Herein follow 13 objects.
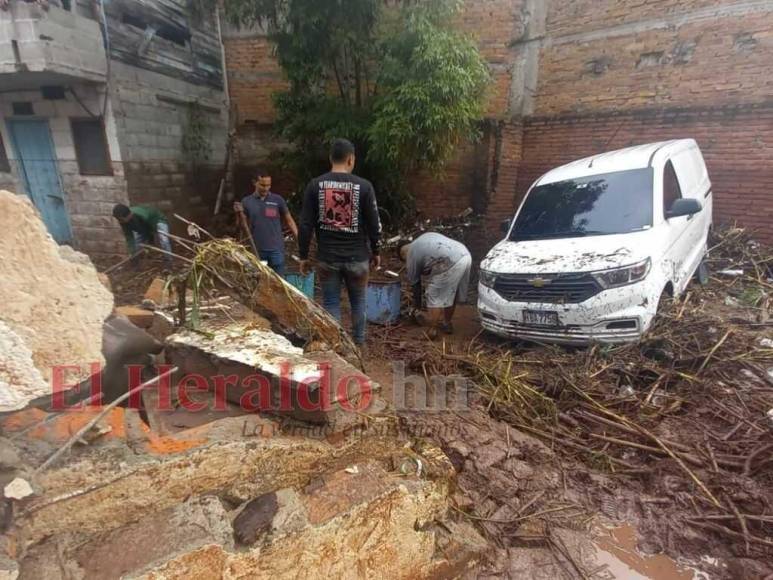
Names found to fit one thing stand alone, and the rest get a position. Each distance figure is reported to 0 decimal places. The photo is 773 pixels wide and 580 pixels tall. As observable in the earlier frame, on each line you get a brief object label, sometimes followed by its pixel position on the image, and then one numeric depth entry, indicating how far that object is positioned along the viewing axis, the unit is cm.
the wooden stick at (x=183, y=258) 242
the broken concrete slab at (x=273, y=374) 205
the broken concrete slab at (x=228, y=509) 146
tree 634
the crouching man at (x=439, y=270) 480
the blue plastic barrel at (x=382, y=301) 514
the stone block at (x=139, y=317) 274
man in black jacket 344
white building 550
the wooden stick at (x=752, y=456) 257
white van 370
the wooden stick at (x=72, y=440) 149
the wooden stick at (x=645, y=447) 269
